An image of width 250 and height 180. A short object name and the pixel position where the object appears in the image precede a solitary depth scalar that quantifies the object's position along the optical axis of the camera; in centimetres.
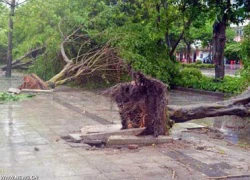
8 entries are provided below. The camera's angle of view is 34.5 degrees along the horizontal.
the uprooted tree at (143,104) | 712
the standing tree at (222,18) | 1720
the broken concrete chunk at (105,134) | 721
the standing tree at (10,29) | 2092
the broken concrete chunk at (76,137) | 728
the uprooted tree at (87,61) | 1611
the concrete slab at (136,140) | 698
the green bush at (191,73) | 2002
